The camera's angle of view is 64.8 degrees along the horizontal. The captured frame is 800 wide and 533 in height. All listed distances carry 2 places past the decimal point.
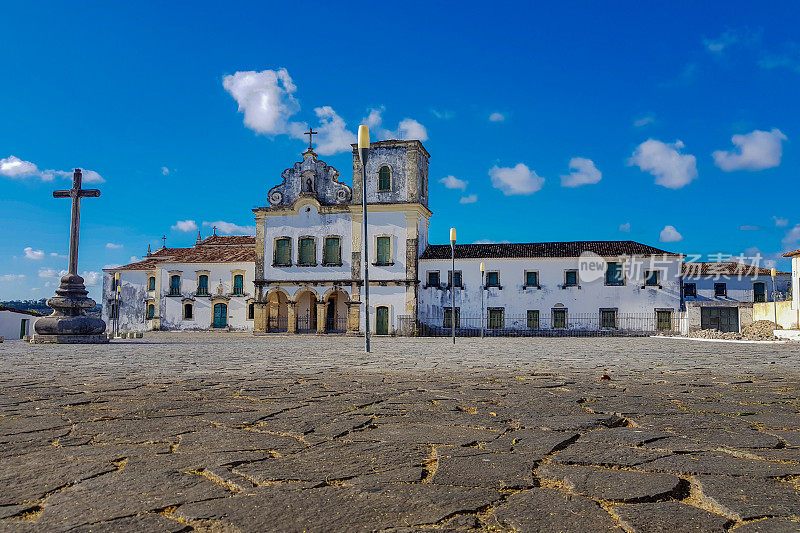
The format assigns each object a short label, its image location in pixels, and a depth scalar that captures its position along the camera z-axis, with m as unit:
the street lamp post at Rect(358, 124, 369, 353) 12.36
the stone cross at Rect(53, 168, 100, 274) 18.34
